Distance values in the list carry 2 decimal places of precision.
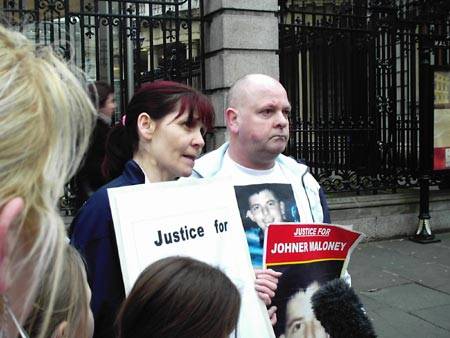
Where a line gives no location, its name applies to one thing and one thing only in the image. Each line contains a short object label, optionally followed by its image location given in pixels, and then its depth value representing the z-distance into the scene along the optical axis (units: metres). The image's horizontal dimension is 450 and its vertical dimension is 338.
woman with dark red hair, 1.85
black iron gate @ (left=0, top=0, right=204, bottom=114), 6.59
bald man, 2.47
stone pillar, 7.23
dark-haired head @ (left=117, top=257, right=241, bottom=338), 1.37
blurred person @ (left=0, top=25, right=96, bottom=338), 0.78
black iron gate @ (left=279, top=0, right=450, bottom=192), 7.86
